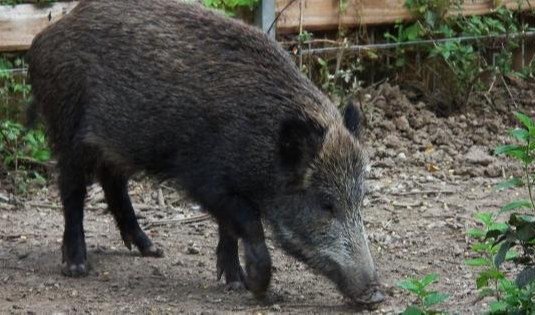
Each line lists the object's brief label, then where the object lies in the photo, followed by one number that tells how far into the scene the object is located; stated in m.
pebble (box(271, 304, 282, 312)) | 11.49
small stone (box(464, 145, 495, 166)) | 17.17
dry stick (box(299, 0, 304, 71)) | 17.58
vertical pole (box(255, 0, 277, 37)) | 17.69
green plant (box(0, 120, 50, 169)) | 15.96
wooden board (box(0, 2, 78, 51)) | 16.23
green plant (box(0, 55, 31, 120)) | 16.09
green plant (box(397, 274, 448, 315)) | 9.31
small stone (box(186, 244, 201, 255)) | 13.74
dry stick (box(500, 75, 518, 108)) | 19.47
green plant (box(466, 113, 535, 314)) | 9.20
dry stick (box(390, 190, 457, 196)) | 15.96
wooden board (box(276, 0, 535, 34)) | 18.31
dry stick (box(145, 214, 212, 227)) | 14.86
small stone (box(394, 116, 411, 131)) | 18.09
